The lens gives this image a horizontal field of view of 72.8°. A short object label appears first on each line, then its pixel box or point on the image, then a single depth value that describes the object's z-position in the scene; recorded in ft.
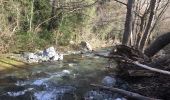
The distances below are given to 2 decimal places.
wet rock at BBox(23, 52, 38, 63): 20.80
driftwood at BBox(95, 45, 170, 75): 9.12
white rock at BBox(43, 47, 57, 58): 22.49
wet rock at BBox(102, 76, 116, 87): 11.95
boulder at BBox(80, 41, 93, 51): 27.84
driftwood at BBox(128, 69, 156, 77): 8.07
